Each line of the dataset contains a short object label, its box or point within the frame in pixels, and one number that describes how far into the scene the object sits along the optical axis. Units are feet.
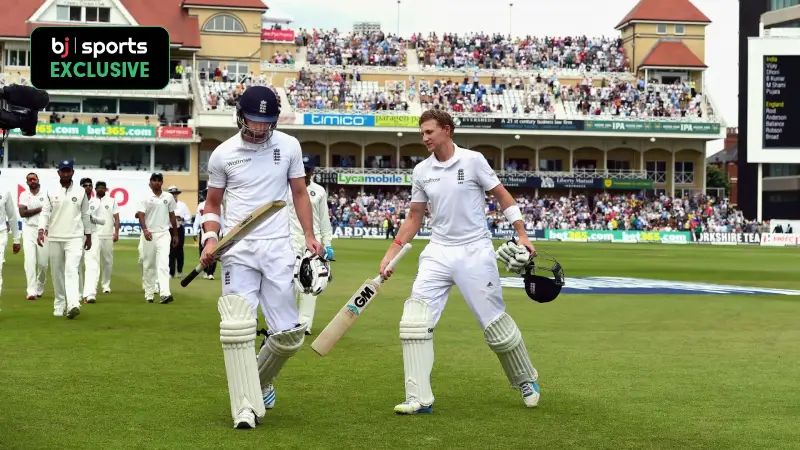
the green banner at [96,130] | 245.65
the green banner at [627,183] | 269.23
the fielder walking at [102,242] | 63.16
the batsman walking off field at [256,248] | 27.14
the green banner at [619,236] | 221.25
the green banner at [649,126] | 267.82
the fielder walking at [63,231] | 55.11
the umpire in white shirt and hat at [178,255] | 84.30
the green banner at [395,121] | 262.47
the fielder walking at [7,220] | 60.13
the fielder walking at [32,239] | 60.29
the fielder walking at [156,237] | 65.43
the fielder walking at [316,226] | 47.91
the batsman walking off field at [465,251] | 30.25
